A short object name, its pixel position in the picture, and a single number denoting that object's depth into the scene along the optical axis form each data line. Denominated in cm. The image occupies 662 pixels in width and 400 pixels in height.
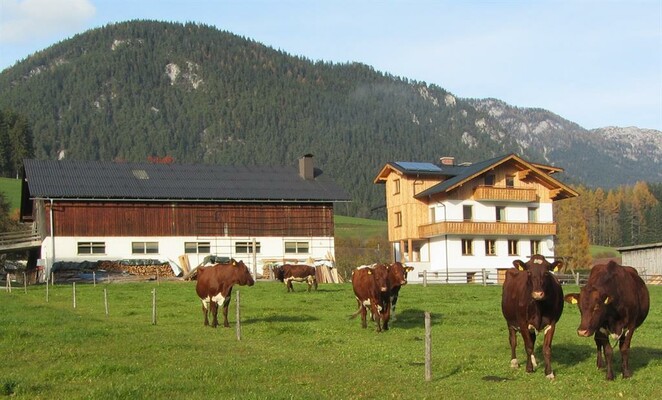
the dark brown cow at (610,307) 1364
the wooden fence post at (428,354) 1361
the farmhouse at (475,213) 6244
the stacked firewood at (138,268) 5606
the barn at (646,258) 6131
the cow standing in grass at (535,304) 1451
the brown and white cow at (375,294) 2211
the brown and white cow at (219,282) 2389
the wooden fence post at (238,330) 1998
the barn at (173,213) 5700
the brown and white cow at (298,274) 4119
